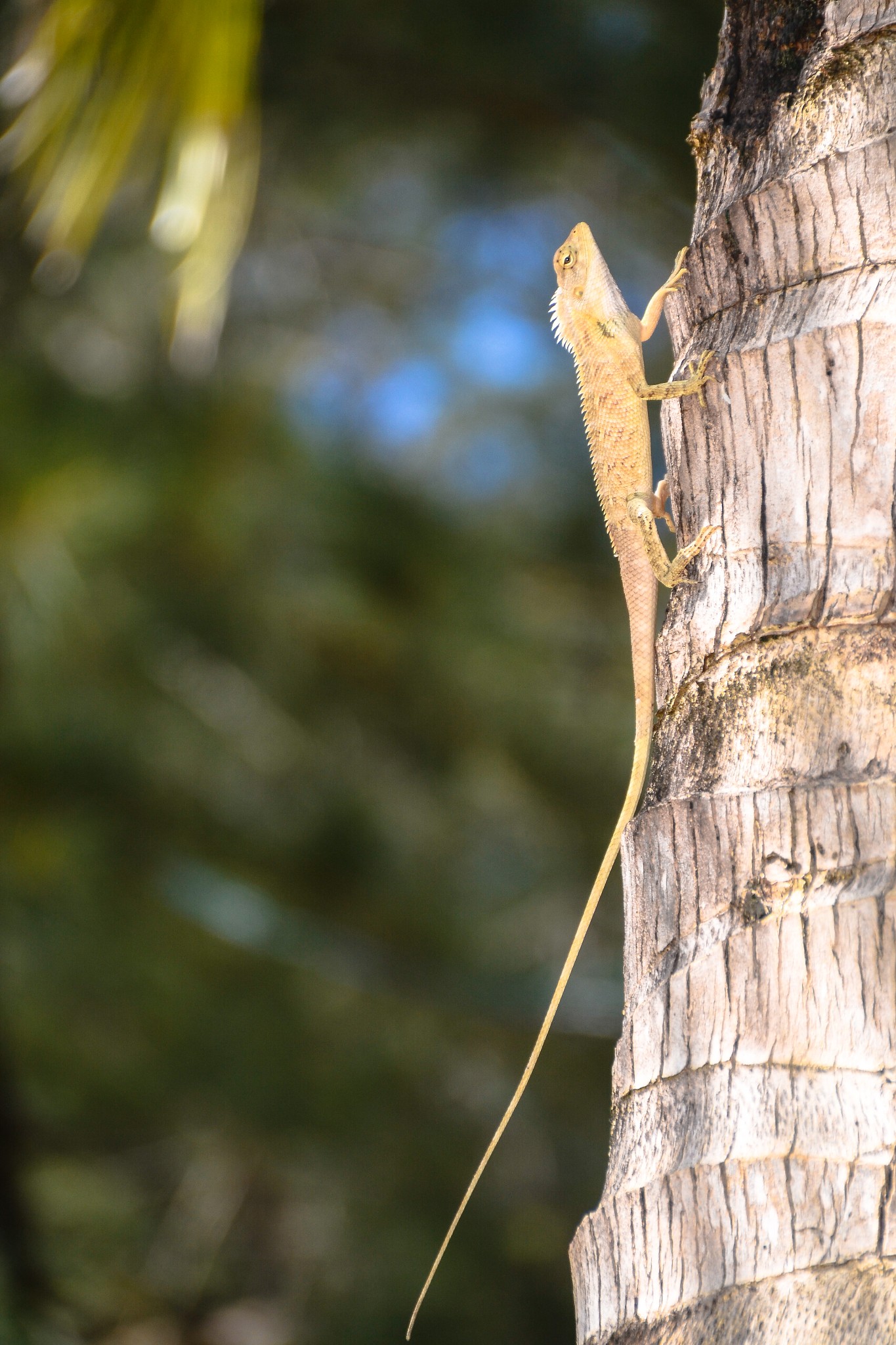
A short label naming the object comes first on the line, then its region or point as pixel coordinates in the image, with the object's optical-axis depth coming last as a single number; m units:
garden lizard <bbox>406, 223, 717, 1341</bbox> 4.91
